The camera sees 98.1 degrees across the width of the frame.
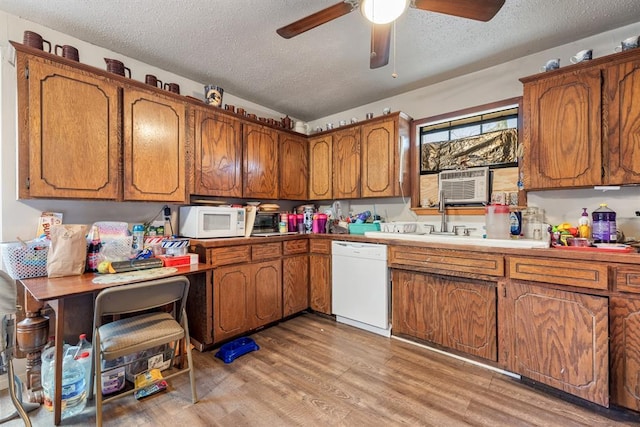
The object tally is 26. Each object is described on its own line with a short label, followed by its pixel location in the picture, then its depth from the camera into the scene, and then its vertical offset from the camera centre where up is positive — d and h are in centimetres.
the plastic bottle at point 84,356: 168 -88
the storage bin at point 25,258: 165 -28
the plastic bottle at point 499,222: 223 -8
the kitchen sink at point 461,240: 189 -23
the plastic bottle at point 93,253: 187 -27
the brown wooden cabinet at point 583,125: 175 +59
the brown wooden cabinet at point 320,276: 293 -69
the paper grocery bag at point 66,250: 169 -24
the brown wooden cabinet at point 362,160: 286 +58
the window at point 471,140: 248 +69
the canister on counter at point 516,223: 233 -10
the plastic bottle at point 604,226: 183 -10
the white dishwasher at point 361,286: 250 -70
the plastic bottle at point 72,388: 156 -100
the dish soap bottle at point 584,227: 194 -11
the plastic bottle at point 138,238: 214 -20
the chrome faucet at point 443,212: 269 +0
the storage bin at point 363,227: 301 -17
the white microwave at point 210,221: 241 -8
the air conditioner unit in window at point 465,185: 256 +25
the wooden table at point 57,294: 139 -41
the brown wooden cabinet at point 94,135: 170 +55
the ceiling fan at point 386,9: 131 +99
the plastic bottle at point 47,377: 158 -96
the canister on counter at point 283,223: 309 -12
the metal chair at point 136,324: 141 -67
